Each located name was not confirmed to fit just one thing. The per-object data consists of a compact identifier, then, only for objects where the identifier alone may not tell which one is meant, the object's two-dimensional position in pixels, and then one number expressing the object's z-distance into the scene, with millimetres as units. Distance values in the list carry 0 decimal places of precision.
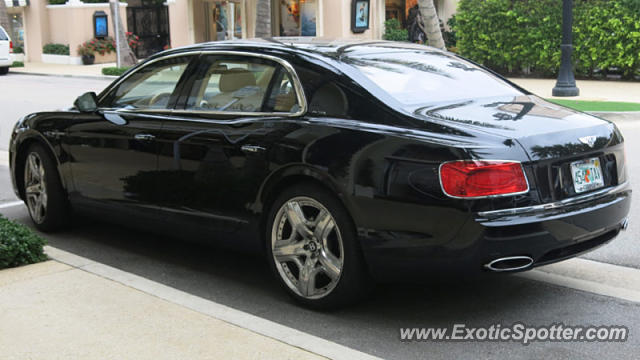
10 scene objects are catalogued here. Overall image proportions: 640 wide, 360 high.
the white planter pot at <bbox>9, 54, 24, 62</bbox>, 41500
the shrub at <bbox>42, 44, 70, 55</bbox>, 38188
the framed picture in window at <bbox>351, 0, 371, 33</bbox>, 32844
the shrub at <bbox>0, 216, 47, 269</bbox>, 5938
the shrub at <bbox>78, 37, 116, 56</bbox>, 37344
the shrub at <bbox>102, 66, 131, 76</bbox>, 29844
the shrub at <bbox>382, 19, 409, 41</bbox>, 33031
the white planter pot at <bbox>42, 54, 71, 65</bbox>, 38031
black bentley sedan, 4500
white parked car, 32781
